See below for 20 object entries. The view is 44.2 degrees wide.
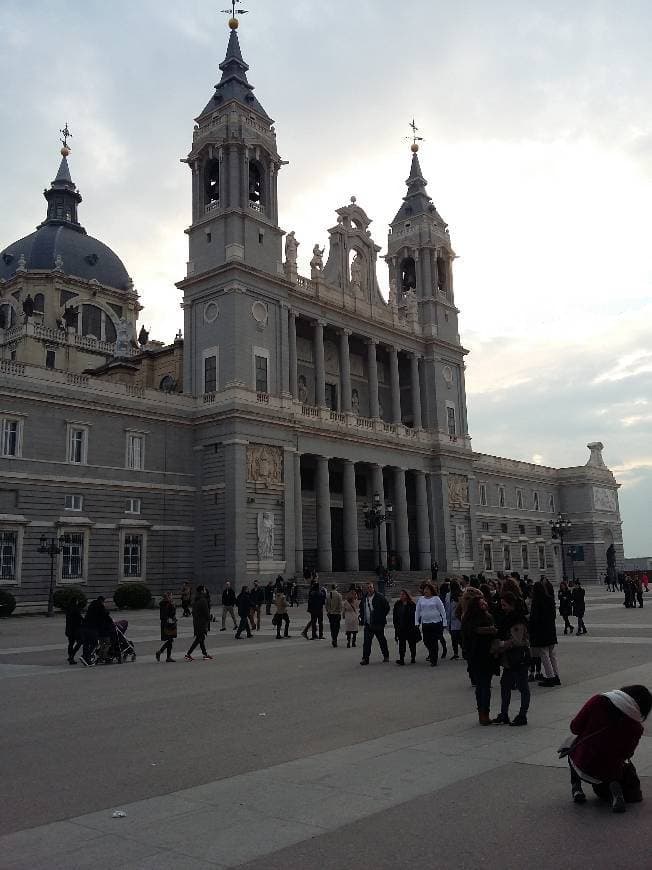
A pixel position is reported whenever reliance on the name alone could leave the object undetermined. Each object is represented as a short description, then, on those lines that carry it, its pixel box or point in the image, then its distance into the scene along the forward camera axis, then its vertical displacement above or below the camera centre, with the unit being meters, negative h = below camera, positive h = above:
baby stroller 19.19 -1.35
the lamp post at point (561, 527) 60.76 +3.89
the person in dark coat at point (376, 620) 18.19 -0.83
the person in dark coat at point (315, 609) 24.67 -0.72
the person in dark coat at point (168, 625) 19.20 -0.84
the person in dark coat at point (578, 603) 23.05 -0.71
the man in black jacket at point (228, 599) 28.16 -0.39
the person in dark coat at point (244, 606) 25.25 -0.58
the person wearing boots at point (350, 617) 22.34 -0.90
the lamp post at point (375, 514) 44.16 +3.79
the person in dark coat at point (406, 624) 18.14 -0.92
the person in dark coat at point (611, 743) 6.82 -1.40
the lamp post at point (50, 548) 36.19 +2.02
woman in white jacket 17.59 -0.77
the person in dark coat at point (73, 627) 19.31 -0.83
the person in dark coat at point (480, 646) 10.75 -0.88
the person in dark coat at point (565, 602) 23.69 -0.70
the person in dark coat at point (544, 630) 13.20 -0.86
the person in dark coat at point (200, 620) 19.81 -0.77
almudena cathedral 41.56 +10.47
